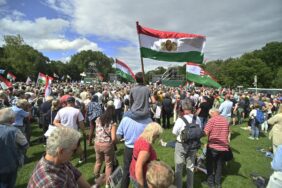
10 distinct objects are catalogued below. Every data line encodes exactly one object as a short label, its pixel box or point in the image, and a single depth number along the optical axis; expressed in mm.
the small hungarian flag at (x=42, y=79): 16917
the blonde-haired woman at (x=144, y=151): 3018
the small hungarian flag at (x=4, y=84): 12873
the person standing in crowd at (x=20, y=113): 6145
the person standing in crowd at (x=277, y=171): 3246
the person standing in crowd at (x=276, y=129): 5820
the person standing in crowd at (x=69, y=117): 5547
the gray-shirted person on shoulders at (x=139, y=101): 4047
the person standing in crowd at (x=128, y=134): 4012
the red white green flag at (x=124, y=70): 13719
